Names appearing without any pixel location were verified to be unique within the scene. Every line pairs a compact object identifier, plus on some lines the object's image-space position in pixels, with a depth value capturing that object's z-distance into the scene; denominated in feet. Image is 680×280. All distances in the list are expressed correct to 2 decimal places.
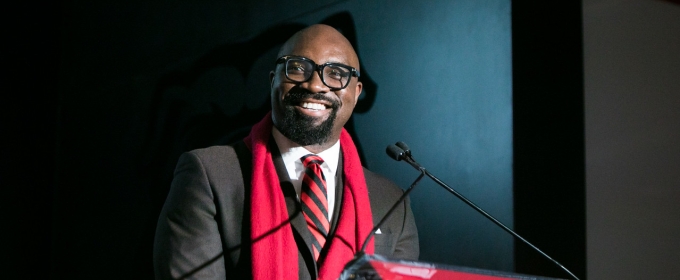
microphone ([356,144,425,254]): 10.99
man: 11.08
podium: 9.89
